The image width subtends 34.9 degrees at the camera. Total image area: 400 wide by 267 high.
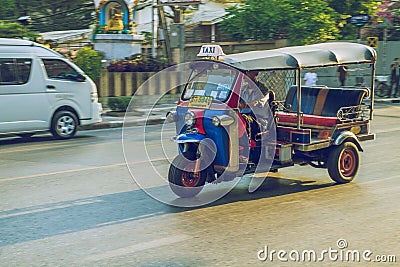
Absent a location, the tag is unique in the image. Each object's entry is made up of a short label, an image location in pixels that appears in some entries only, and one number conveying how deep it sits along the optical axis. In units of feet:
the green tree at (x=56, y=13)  108.99
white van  43.98
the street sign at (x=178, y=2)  71.94
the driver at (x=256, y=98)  26.08
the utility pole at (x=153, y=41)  78.28
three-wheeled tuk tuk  25.16
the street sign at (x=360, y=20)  77.19
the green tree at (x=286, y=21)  81.10
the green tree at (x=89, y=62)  66.44
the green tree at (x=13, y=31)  71.67
